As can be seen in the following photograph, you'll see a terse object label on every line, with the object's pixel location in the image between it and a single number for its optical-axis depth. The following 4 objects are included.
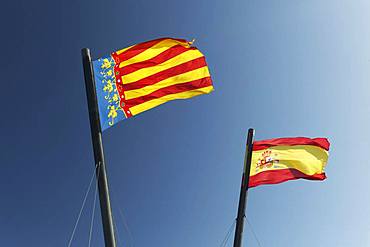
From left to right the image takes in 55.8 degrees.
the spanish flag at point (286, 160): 11.52
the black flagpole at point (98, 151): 6.44
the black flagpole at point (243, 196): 10.68
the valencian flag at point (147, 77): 7.48
